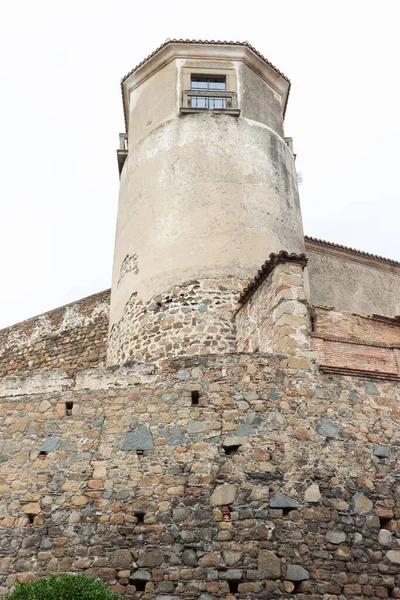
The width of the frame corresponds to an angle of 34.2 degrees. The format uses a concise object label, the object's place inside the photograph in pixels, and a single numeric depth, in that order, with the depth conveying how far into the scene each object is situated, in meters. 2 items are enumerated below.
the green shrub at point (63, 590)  6.65
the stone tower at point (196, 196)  11.91
